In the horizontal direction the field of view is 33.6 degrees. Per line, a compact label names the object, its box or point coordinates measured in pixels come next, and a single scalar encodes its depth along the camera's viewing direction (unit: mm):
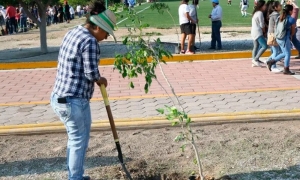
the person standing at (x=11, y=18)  24703
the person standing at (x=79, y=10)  45088
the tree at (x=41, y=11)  14961
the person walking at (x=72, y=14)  39381
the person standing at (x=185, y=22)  13312
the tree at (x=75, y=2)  46100
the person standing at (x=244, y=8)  30533
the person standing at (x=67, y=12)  35094
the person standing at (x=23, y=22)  27222
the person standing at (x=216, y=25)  14618
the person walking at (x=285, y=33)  10023
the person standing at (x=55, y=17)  34562
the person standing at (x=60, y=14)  35091
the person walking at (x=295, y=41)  11342
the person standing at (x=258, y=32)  10969
